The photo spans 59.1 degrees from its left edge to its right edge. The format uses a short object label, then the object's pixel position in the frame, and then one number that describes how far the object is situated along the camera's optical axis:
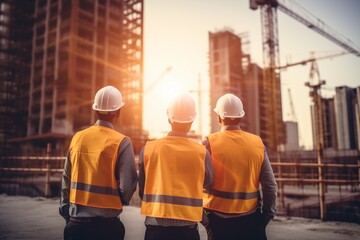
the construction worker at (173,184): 2.28
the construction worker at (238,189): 2.61
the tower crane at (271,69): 53.22
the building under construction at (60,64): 53.41
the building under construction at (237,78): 68.38
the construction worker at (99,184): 2.45
